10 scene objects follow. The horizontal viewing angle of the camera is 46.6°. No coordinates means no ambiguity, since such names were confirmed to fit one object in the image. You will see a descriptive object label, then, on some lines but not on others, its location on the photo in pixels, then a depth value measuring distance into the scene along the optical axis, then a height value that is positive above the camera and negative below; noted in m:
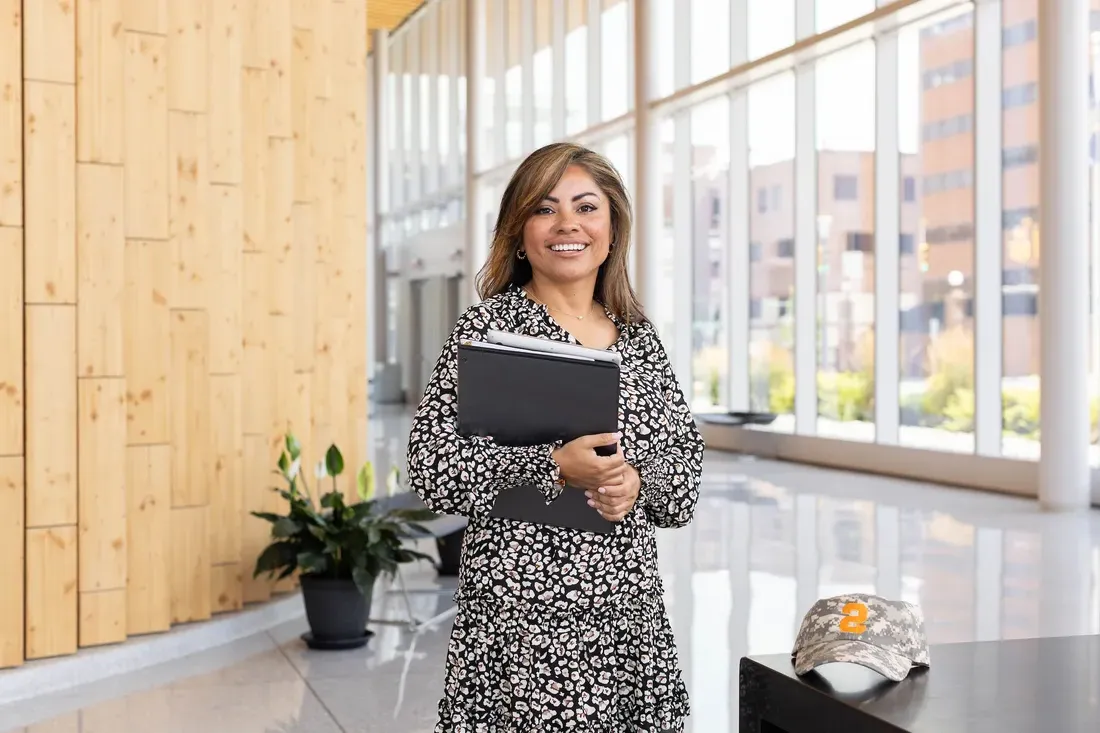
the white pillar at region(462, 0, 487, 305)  25.77 +4.77
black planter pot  5.95 -1.18
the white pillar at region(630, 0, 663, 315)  18.09 +2.75
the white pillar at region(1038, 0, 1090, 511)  10.68 +0.92
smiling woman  2.37 -0.30
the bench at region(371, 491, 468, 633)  7.14 -1.03
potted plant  5.93 -0.89
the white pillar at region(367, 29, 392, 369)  33.06 +4.56
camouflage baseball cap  1.85 -0.41
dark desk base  1.68 -0.47
